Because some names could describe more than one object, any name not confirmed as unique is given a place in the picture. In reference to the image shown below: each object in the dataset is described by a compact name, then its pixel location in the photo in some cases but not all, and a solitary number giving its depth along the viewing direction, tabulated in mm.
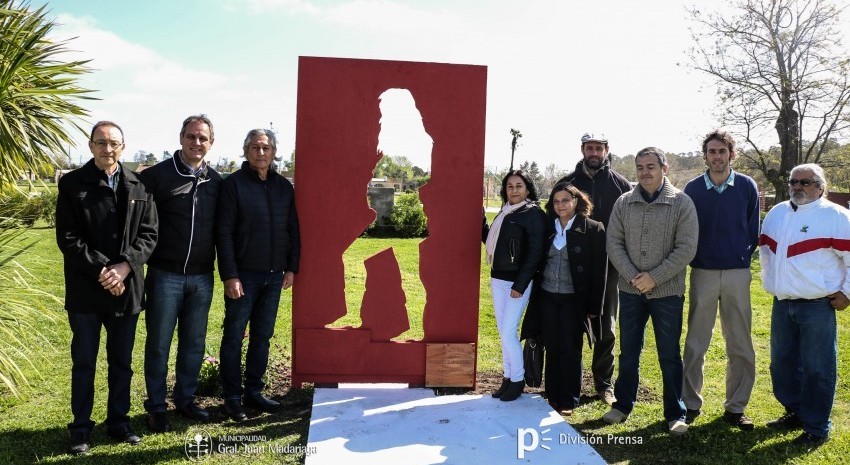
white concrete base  3490
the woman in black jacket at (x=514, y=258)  4203
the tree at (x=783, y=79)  16828
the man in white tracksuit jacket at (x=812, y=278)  3742
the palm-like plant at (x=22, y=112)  4109
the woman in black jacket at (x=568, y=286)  4148
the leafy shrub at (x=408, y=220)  15484
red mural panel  4531
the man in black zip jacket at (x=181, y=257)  3678
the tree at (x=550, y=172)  51516
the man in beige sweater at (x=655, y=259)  3846
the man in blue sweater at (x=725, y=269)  4000
